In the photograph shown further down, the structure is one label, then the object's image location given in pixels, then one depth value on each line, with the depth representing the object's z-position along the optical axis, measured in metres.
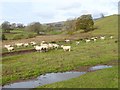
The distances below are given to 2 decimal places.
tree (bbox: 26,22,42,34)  113.23
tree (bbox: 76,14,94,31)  95.19
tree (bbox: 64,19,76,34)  104.75
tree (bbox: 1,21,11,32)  114.78
